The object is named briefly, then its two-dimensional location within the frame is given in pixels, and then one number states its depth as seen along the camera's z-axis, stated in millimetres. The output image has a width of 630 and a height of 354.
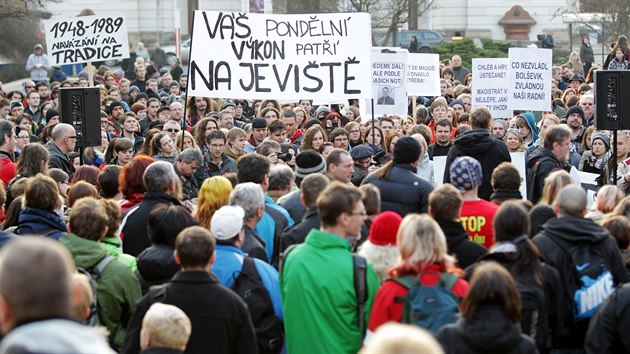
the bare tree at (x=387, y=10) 44438
